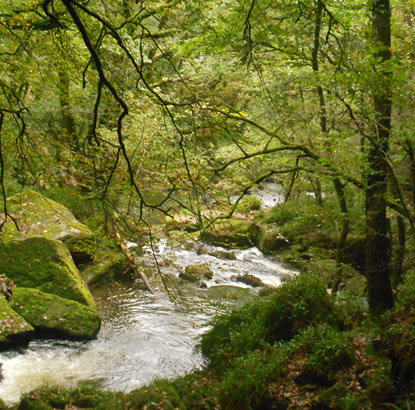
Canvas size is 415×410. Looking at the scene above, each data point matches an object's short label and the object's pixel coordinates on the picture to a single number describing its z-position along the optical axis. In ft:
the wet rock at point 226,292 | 35.60
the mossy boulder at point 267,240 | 47.88
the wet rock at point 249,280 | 38.83
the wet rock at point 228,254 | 46.04
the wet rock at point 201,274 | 39.04
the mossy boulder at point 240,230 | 49.94
